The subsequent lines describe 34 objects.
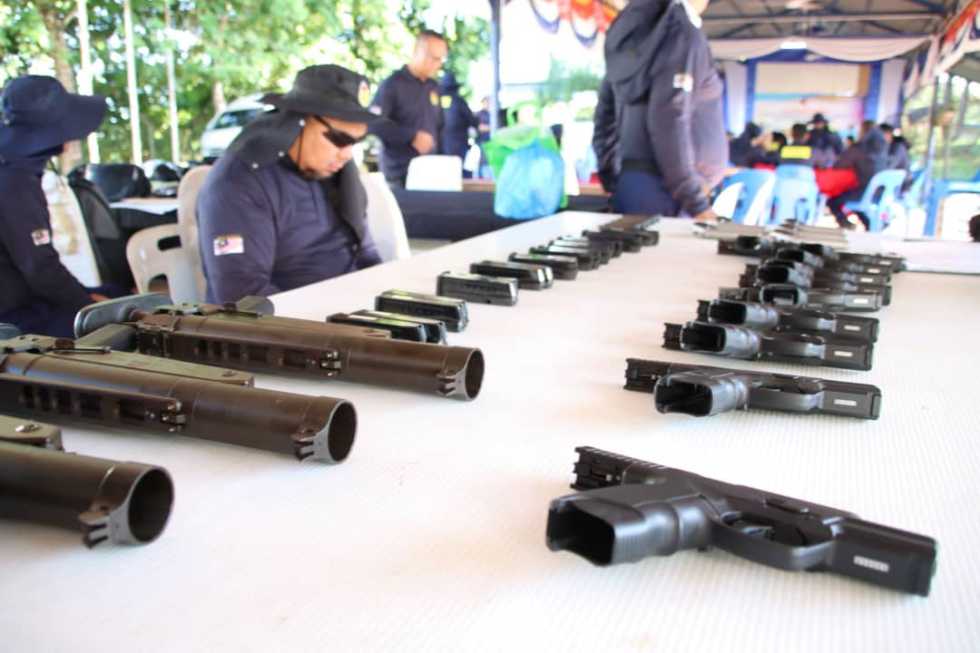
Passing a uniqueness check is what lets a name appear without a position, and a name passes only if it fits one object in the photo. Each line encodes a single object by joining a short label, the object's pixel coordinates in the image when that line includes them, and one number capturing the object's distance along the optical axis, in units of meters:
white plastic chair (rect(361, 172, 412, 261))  2.78
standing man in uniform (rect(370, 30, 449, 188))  5.12
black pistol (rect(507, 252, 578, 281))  1.82
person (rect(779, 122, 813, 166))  7.48
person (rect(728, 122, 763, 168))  10.03
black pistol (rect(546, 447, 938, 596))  0.58
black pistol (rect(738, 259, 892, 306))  1.63
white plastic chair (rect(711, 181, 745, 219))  4.48
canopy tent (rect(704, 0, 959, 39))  12.71
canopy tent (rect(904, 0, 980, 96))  8.65
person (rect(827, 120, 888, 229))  7.57
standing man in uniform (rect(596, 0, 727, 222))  3.09
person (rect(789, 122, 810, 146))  9.25
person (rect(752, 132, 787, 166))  9.60
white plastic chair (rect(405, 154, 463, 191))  4.31
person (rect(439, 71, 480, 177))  6.98
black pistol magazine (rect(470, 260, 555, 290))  1.69
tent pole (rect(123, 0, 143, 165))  6.64
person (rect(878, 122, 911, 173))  8.43
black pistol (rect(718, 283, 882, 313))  1.50
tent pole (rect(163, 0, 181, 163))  7.75
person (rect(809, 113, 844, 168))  9.70
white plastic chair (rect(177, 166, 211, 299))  2.48
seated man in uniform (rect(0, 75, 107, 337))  2.36
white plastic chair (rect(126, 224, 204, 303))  2.35
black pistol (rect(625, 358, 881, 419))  0.93
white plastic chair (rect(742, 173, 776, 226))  4.77
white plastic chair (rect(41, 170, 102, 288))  3.03
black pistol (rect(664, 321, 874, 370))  1.17
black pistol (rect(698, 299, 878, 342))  1.28
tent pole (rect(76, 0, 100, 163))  5.98
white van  8.88
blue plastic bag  3.45
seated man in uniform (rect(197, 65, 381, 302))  2.06
